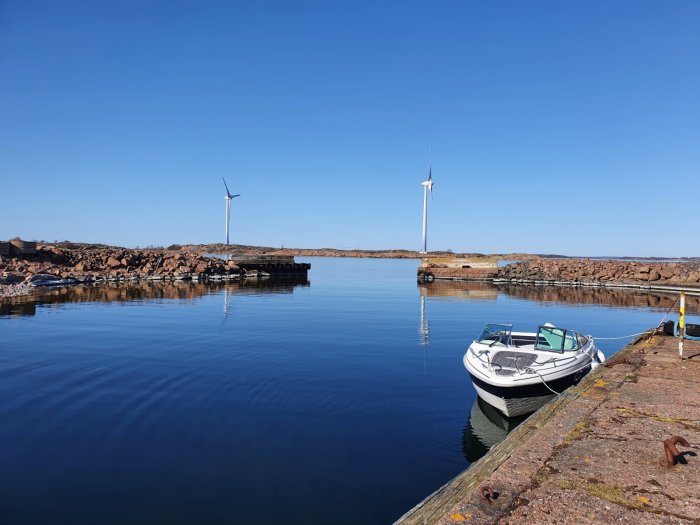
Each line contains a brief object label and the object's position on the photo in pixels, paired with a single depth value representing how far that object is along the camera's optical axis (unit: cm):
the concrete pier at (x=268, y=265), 7844
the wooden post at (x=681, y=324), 1473
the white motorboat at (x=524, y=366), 1200
